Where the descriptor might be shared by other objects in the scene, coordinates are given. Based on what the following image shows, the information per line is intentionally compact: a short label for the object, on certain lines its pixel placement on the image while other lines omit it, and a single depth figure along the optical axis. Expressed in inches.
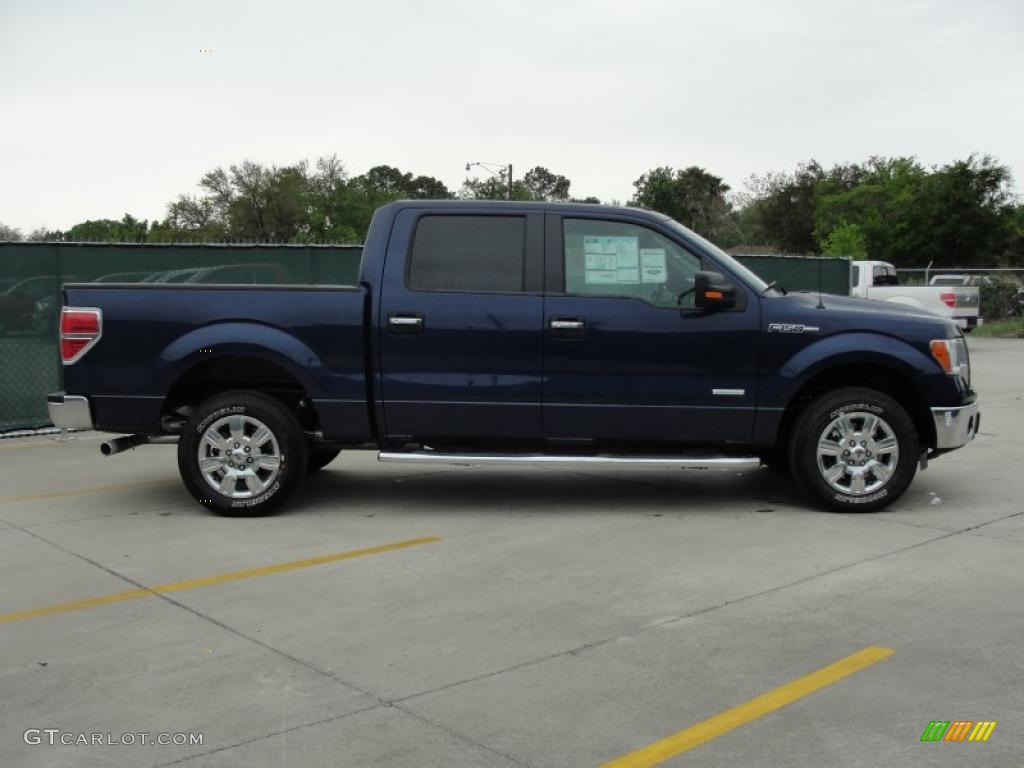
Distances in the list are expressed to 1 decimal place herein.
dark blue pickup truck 287.3
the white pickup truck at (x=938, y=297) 949.2
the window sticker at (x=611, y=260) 292.2
